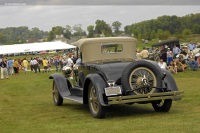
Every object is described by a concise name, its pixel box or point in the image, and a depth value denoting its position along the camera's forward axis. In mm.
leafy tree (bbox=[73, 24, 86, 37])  168750
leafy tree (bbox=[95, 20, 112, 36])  102562
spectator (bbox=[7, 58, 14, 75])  34562
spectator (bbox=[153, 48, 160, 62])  31219
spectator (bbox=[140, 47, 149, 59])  27347
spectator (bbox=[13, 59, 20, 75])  35844
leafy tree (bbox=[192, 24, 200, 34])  112925
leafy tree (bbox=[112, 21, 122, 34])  118519
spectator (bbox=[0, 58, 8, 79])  30752
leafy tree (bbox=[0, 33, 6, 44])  183875
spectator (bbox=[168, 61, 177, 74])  25973
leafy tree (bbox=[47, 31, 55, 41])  167325
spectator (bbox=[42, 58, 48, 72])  37250
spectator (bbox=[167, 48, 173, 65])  27984
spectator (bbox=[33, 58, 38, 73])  36694
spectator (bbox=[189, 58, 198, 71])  26625
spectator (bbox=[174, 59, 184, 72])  26406
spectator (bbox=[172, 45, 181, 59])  31047
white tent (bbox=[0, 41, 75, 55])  55844
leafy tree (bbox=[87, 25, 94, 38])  109438
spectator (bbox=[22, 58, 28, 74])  37544
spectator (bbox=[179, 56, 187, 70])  27125
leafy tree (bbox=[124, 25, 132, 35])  135750
